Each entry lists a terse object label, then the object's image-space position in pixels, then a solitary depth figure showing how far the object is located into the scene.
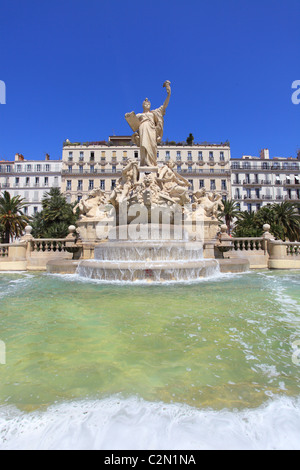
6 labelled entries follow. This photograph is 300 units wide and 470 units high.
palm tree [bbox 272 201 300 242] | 34.75
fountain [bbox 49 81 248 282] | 10.45
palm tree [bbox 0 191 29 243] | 31.45
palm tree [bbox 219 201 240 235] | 41.22
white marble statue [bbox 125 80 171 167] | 15.20
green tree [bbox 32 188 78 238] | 39.06
